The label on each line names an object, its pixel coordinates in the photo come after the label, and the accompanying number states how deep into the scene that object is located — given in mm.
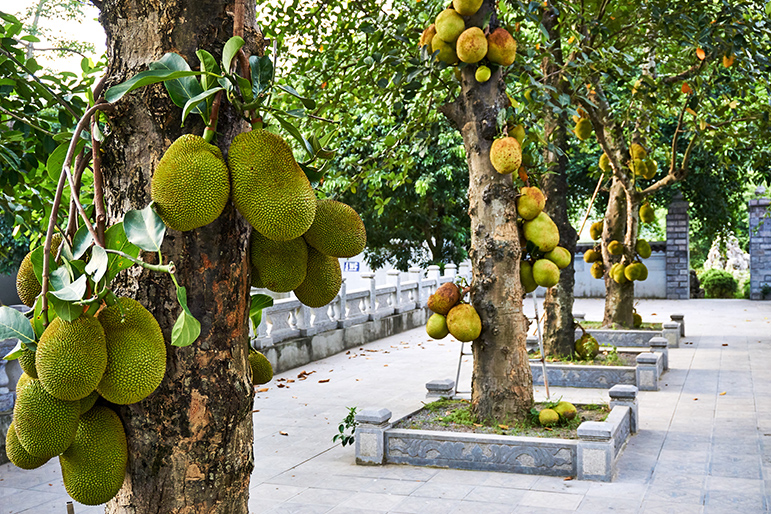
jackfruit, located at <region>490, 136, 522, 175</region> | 5016
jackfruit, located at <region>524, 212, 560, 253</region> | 5206
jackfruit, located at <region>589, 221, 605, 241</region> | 10750
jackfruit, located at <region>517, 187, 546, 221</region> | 5258
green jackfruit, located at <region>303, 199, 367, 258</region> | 1262
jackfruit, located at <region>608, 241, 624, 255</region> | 9875
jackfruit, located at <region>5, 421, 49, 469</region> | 1041
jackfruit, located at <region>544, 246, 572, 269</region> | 5211
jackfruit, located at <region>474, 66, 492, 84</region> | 5105
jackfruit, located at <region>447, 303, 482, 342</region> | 5152
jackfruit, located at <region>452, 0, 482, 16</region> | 4703
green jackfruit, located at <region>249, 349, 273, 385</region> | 1364
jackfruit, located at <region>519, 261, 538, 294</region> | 5375
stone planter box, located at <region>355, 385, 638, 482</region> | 4773
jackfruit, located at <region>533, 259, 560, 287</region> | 5219
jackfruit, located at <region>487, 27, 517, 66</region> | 4904
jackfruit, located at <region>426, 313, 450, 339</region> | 5348
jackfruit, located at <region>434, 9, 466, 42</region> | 4824
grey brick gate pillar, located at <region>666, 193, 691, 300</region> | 18266
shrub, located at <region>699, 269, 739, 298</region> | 18875
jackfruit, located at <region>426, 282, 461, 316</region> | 5320
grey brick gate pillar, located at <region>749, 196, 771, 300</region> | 17828
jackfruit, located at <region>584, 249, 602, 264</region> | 10516
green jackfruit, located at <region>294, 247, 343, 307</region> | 1284
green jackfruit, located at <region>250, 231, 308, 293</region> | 1154
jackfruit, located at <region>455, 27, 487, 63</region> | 4754
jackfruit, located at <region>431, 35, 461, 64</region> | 4949
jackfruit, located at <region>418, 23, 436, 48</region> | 5098
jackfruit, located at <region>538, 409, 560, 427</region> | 5289
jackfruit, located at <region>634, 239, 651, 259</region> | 9938
